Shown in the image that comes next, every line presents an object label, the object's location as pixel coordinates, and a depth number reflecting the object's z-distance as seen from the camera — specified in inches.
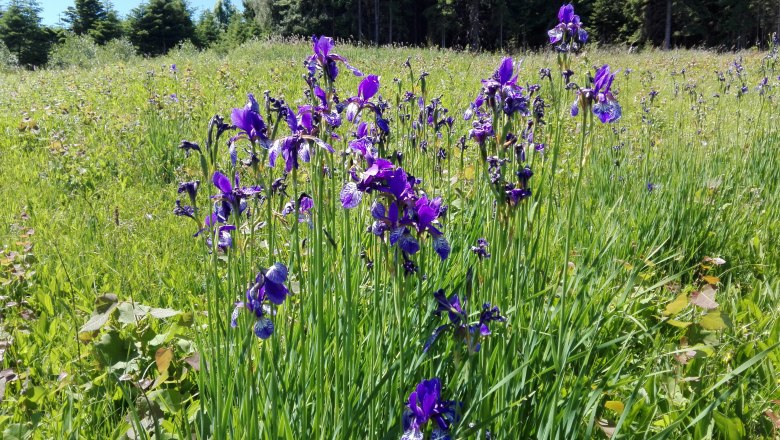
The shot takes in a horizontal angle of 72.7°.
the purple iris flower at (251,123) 47.6
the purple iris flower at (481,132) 57.7
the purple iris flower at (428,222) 41.1
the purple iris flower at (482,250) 58.4
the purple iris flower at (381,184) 38.7
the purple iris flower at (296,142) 43.2
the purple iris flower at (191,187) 50.6
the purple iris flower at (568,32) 64.9
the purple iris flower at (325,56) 52.6
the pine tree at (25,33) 1806.1
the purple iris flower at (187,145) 50.0
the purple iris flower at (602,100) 55.3
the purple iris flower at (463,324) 41.7
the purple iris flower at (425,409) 39.4
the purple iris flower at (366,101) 54.4
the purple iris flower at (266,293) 40.9
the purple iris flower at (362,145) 46.4
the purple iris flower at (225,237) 52.9
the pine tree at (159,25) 1975.9
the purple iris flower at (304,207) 65.7
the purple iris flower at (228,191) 46.1
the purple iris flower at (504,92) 56.8
